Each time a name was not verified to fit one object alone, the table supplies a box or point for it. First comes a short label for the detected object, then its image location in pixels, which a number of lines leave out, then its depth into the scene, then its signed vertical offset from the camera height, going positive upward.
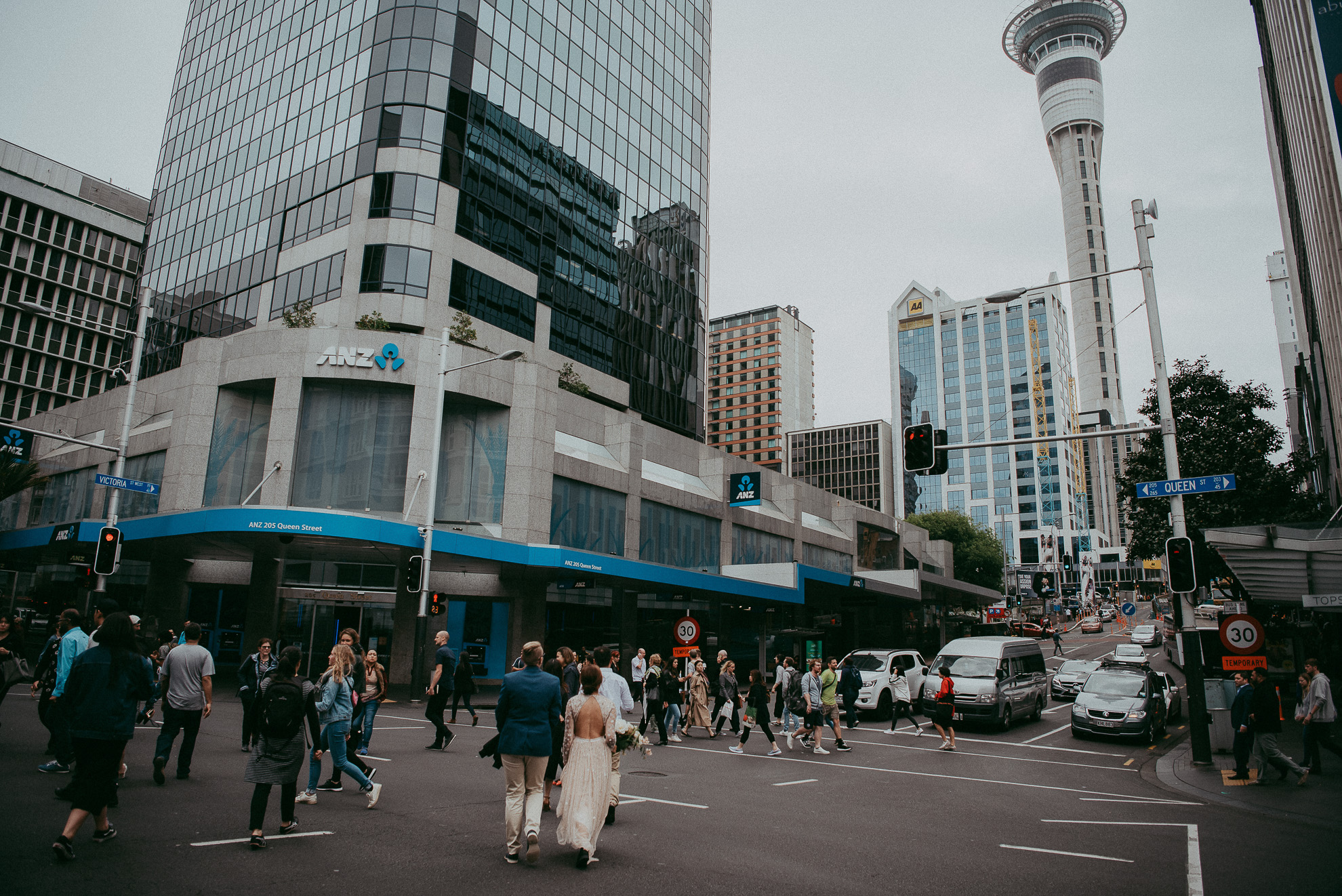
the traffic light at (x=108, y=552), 19.84 +1.26
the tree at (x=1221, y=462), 27.30 +5.96
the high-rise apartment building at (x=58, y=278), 62.41 +26.84
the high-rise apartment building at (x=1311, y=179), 10.23 +11.28
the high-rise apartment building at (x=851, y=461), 141.00 +29.23
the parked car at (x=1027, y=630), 60.34 -0.38
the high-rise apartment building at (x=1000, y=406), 149.12 +43.90
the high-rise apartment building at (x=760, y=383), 148.75 +45.26
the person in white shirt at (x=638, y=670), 22.06 -1.53
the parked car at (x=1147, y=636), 59.41 -0.55
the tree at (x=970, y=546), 87.69 +8.73
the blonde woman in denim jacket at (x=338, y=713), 8.67 -1.18
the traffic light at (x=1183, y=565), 14.54 +1.18
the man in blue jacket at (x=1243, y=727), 12.87 -1.57
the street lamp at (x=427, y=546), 21.67 +1.81
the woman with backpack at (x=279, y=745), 6.81 -1.22
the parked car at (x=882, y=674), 22.84 -1.53
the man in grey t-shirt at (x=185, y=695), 9.45 -1.10
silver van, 20.16 -1.46
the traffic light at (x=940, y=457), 15.62 +3.38
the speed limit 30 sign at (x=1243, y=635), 14.04 -0.07
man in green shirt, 16.73 -1.71
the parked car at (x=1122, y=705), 18.75 -1.89
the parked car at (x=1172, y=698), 22.75 -2.02
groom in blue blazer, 6.93 -1.14
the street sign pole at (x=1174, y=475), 14.33 +2.95
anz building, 27.05 +9.35
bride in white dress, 6.74 -1.37
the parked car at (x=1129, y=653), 33.99 -1.10
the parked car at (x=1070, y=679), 28.34 -1.90
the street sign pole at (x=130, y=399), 22.00 +5.86
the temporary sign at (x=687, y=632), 21.61 -0.41
